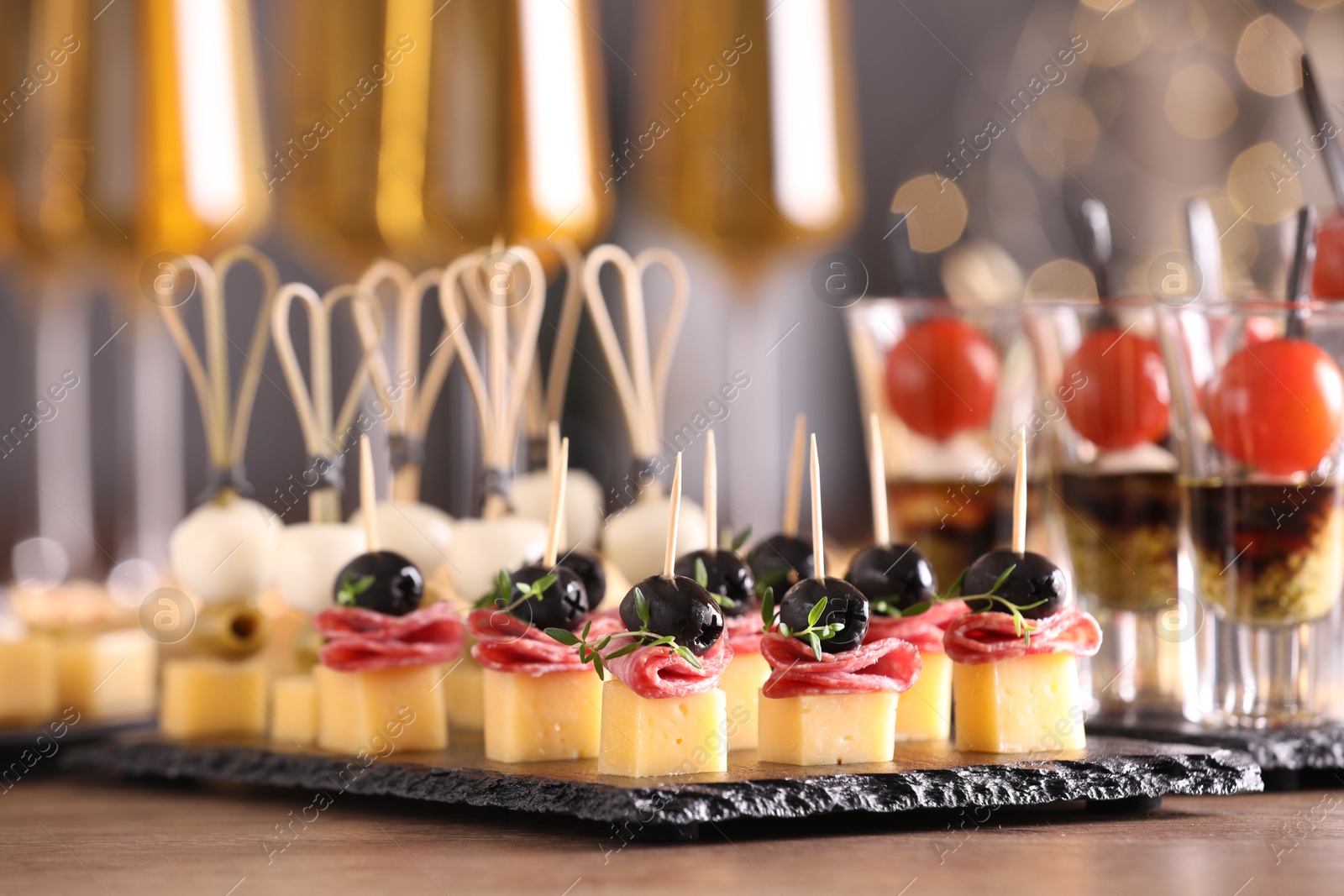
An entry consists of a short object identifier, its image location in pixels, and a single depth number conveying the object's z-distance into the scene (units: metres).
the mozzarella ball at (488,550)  0.80
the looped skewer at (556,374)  0.82
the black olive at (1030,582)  0.76
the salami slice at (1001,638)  0.76
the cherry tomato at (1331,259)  0.82
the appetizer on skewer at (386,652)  0.78
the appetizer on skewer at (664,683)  0.74
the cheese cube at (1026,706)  0.76
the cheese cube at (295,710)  0.80
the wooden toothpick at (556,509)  0.76
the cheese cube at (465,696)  0.81
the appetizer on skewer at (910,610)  0.77
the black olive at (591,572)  0.78
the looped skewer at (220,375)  0.81
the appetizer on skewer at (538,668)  0.76
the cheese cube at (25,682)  0.83
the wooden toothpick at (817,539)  0.75
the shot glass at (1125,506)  0.82
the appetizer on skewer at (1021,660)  0.76
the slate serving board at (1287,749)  0.78
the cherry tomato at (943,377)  0.86
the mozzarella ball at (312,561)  0.81
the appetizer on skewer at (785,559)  0.80
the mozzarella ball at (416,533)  0.82
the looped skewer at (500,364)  0.80
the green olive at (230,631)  0.82
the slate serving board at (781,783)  0.73
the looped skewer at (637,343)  0.81
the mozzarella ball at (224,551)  0.82
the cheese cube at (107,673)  0.85
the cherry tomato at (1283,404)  0.78
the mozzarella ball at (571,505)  0.84
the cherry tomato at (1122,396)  0.83
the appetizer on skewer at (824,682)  0.75
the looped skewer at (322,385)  0.81
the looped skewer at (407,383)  0.83
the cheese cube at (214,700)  0.82
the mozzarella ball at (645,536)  0.81
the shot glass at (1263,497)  0.78
